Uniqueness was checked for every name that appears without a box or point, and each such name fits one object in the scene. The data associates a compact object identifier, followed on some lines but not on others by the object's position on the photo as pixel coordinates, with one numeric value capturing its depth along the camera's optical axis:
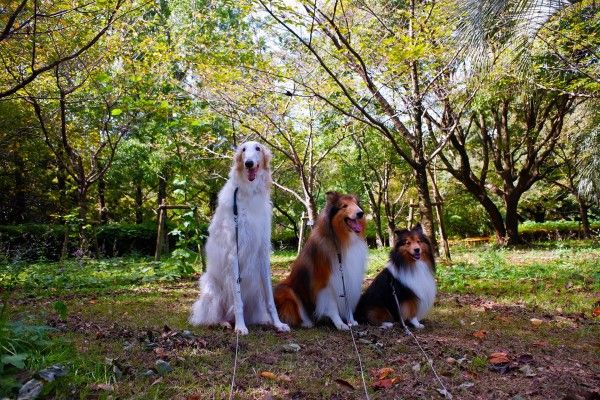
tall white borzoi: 4.14
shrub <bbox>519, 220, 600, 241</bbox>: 22.31
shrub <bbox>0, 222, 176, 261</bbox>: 13.44
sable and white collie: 4.29
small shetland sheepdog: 4.38
